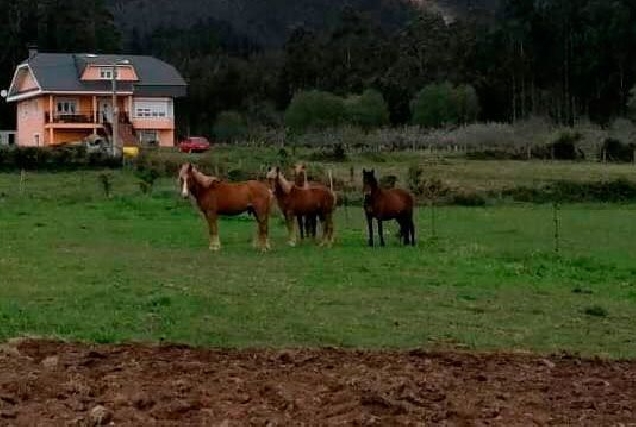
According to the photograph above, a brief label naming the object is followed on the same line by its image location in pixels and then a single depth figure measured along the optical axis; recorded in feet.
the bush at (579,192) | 157.17
